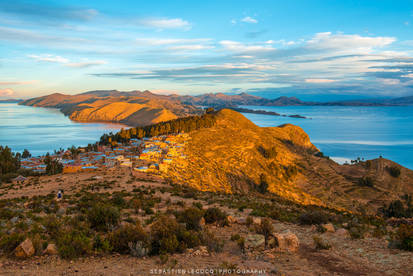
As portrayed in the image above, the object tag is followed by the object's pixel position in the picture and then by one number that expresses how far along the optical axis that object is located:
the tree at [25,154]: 92.24
